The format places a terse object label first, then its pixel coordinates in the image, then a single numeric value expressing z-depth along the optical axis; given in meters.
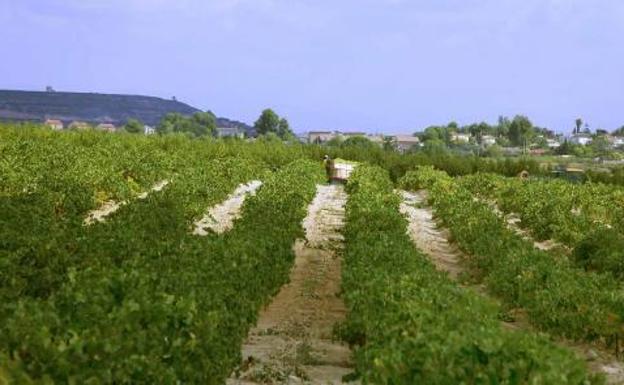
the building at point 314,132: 128.43
